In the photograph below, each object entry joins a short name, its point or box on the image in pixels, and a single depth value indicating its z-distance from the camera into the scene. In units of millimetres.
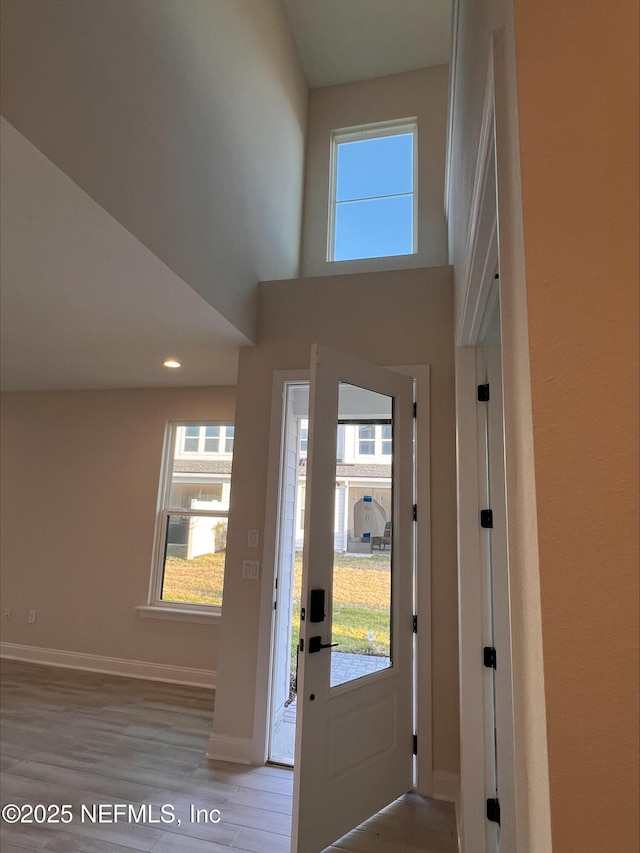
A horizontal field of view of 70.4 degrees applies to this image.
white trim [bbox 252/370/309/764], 2637
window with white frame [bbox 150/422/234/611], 4055
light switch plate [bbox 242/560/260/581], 2793
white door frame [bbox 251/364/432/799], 2400
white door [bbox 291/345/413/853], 1920
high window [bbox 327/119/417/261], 3938
